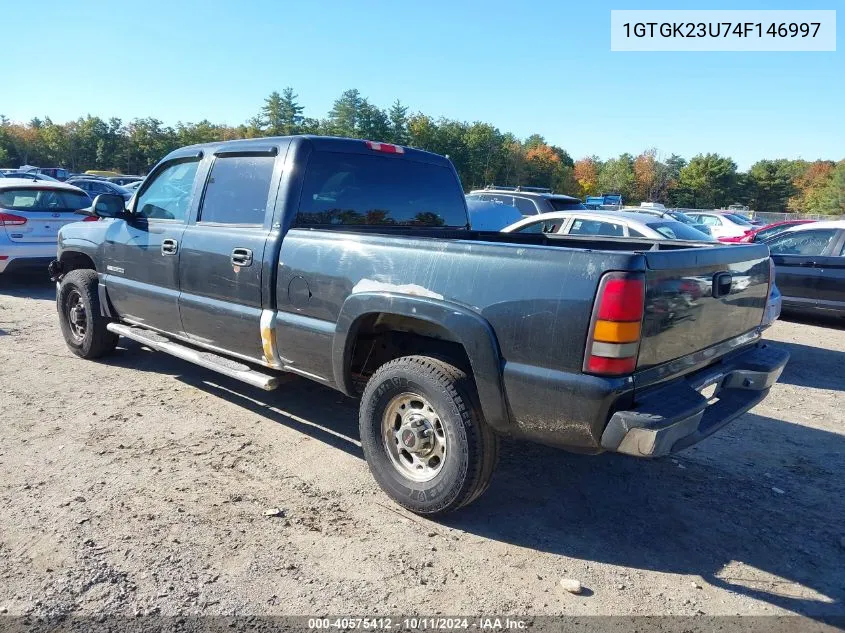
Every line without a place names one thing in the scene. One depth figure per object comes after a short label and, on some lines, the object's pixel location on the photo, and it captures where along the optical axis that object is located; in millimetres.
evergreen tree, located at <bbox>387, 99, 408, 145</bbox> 76312
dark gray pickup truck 2559
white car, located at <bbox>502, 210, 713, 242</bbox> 7559
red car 10127
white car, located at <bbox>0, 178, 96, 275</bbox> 8906
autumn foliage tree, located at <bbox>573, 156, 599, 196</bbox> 86750
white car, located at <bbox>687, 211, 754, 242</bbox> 16344
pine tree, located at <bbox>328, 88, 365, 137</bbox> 77750
